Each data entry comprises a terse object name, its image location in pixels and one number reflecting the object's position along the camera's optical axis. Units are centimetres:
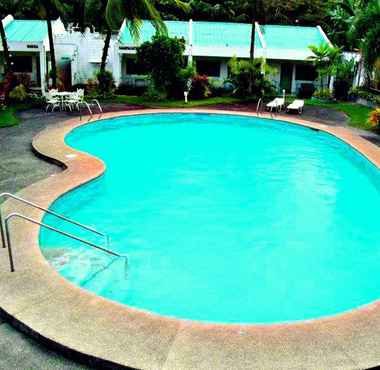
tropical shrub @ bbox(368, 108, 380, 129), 1822
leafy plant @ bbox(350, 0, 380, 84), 1962
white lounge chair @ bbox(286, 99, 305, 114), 2216
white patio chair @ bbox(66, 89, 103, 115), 2138
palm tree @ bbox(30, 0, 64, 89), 2156
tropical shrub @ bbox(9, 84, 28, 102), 2216
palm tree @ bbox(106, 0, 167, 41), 2119
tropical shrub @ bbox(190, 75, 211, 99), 2534
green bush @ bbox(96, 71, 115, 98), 2466
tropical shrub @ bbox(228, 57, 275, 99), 2481
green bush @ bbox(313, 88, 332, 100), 2584
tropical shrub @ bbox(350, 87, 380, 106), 2278
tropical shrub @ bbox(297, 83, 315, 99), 2783
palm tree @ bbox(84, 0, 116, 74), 2204
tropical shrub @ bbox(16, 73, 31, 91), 2318
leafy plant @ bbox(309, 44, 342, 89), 2562
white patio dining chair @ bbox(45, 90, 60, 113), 2098
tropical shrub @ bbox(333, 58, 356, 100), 2589
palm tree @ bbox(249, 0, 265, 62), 2397
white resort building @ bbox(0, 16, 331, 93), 2730
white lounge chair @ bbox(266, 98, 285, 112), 2228
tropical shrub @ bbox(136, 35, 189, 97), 2375
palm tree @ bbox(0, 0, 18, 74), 2133
